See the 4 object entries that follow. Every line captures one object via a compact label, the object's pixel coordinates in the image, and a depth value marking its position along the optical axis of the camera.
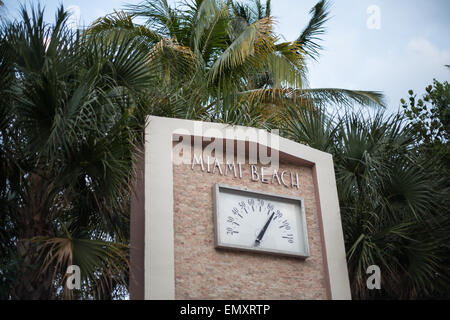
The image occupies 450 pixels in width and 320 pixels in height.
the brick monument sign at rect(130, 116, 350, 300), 9.55
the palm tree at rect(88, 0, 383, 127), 15.35
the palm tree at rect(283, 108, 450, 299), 11.53
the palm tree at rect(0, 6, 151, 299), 9.01
